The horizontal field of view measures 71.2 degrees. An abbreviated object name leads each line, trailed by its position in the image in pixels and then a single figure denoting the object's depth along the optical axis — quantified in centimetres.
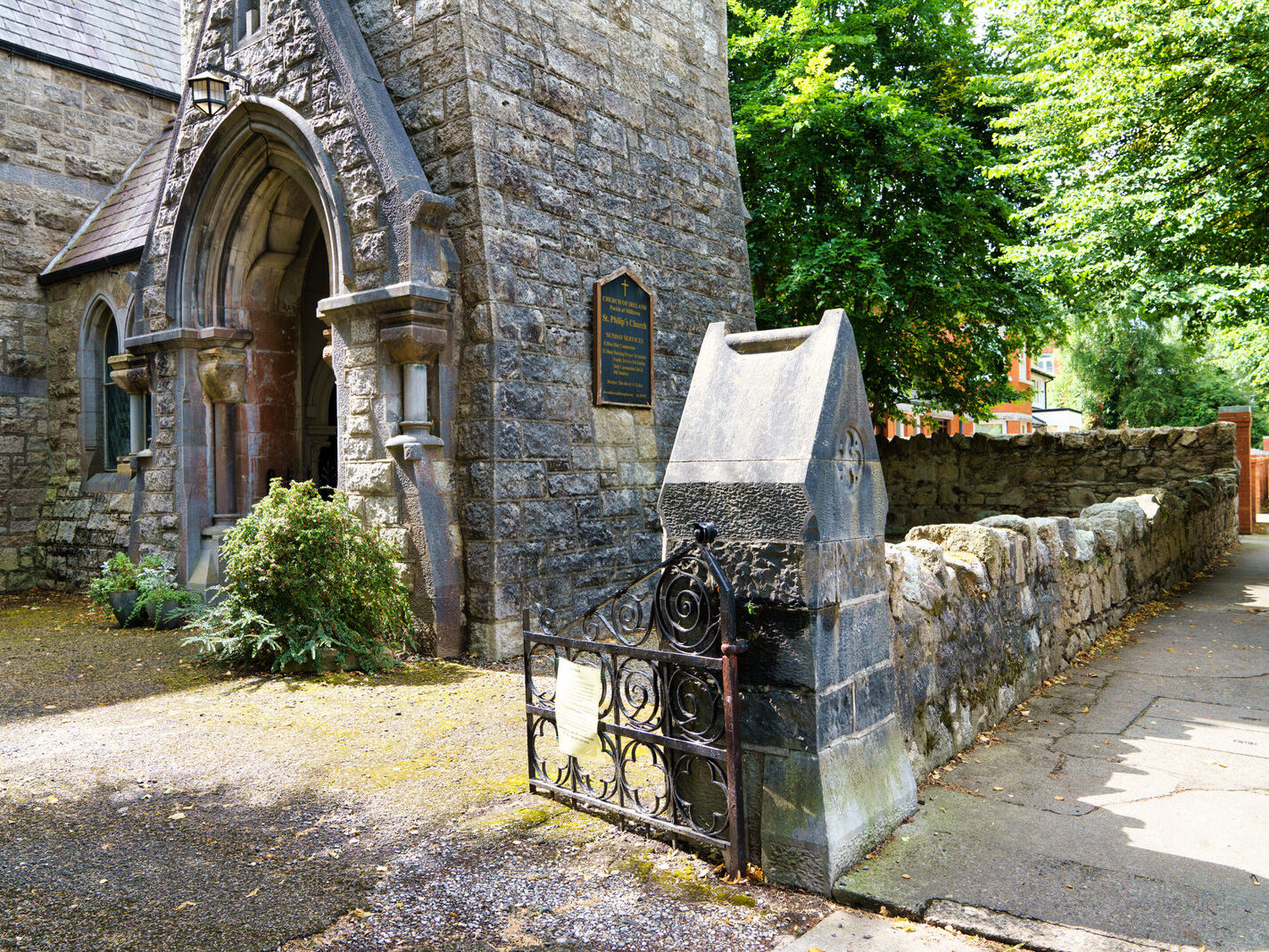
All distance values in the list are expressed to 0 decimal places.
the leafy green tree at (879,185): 1245
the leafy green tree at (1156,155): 853
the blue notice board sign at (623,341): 759
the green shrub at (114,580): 806
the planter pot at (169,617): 779
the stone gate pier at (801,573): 303
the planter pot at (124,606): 797
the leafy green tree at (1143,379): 2766
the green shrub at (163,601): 781
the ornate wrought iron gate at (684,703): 306
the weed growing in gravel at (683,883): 294
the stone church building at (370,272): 660
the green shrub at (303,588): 601
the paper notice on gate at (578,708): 354
